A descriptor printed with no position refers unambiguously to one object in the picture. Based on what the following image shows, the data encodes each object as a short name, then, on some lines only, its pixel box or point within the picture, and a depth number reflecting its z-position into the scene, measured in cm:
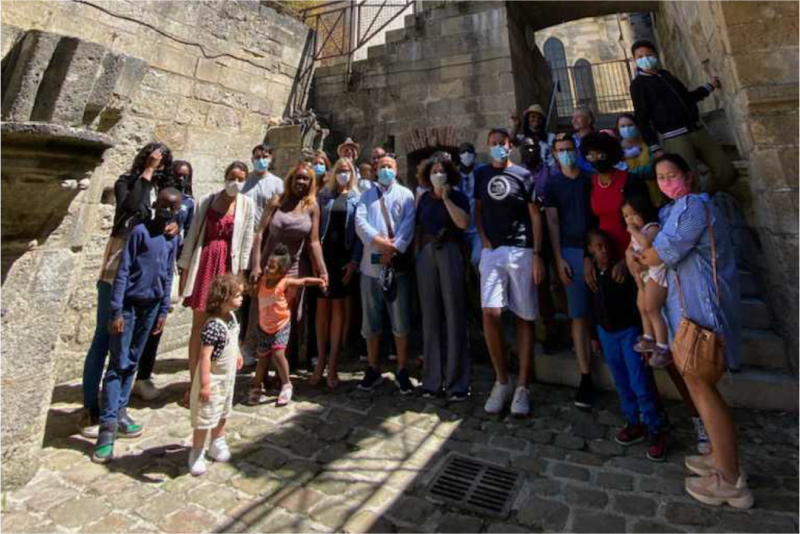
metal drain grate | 238
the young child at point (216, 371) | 267
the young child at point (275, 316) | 360
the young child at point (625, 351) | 281
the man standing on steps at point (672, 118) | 369
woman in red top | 313
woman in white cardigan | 353
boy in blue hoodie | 290
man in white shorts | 339
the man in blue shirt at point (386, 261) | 375
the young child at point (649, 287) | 254
